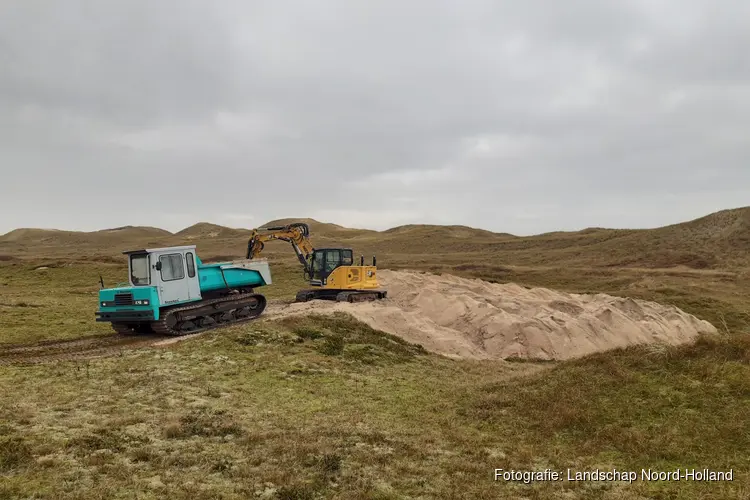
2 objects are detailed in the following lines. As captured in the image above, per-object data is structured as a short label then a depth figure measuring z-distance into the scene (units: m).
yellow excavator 25.19
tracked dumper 17.55
